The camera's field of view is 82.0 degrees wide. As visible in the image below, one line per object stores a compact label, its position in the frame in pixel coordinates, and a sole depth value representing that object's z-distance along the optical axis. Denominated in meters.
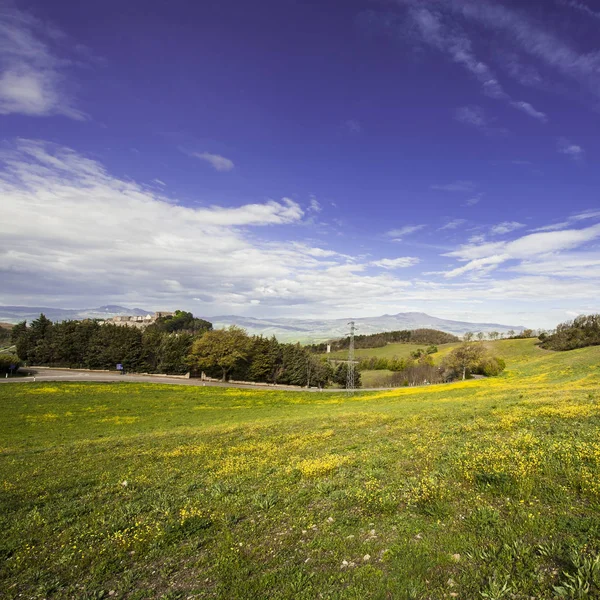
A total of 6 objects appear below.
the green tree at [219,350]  95.69
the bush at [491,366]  97.00
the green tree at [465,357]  103.94
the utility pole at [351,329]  81.68
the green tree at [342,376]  130.88
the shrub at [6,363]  79.38
